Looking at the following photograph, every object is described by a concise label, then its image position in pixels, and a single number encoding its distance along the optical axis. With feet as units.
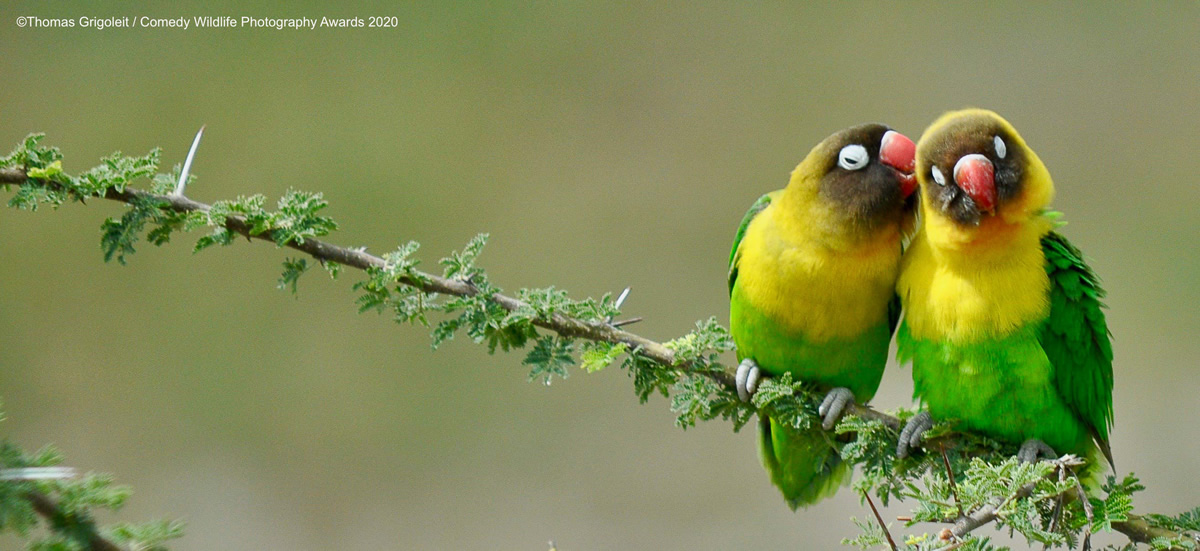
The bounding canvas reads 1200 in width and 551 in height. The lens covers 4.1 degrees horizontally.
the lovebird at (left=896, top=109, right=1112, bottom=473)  16.13
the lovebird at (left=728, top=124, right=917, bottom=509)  16.21
